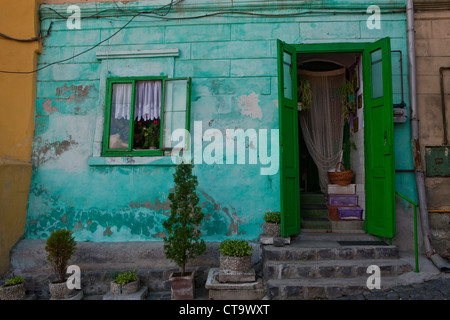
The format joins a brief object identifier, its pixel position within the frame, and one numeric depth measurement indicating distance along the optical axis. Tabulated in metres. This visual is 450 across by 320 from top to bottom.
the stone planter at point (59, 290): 4.60
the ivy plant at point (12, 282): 4.65
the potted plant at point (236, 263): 4.32
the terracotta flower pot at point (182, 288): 4.45
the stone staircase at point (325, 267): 4.07
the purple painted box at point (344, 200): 5.84
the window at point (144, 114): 5.69
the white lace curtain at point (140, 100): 5.84
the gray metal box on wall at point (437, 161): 5.42
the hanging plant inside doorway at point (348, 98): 6.11
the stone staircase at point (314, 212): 5.61
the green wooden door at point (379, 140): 4.87
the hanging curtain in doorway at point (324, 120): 6.64
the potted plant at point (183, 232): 4.46
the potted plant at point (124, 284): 4.59
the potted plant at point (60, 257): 4.62
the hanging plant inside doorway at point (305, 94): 6.25
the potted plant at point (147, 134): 5.74
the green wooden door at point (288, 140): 4.98
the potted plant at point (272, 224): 5.02
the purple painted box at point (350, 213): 5.63
